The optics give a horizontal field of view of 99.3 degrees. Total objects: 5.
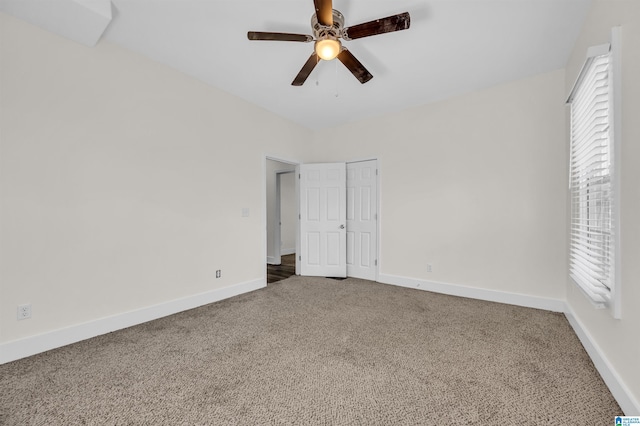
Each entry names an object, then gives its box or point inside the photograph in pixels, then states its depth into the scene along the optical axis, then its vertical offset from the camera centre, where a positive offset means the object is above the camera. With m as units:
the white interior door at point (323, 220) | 4.78 -0.17
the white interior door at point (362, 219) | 4.57 -0.15
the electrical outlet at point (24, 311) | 2.15 -0.79
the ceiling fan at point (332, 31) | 1.89 +1.34
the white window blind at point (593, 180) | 1.78 +0.23
